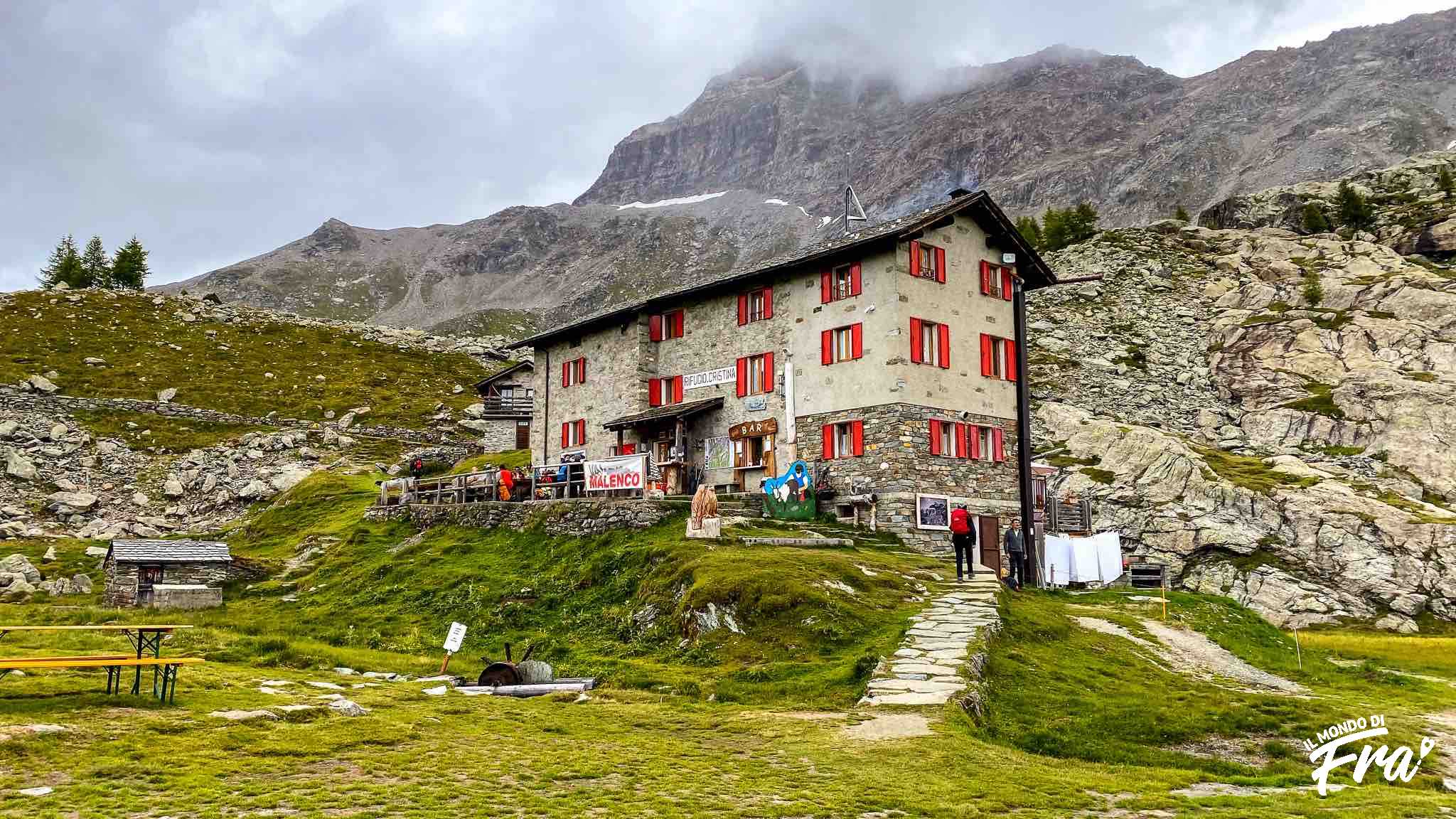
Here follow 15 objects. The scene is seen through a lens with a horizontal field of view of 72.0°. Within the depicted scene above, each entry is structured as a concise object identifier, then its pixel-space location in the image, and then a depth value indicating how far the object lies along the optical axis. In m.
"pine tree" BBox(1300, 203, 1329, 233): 97.50
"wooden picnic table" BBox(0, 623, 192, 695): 14.59
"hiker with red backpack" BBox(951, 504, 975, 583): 26.44
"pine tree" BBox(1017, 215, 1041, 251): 113.95
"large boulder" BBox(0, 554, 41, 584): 35.19
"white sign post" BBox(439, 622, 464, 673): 20.14
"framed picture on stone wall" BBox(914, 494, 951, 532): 33.31
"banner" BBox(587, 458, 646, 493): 35.56
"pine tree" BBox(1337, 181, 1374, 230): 95.62
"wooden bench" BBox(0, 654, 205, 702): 13.15
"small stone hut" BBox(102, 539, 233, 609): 32.06
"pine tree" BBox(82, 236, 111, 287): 113.44
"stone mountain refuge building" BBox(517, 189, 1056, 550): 34.59
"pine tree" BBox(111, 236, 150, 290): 111.38
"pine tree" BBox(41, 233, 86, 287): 107.69
